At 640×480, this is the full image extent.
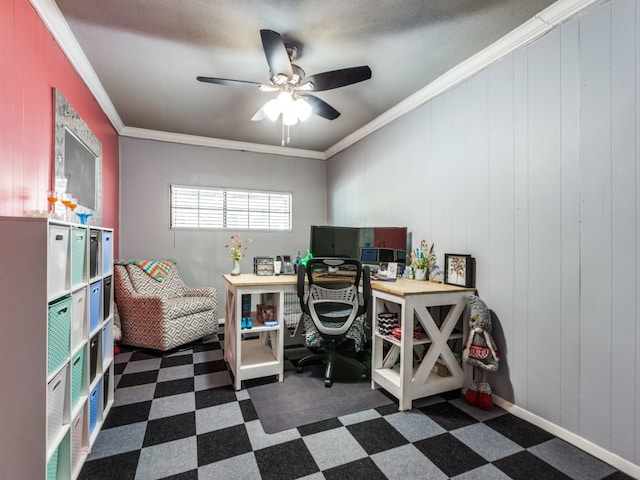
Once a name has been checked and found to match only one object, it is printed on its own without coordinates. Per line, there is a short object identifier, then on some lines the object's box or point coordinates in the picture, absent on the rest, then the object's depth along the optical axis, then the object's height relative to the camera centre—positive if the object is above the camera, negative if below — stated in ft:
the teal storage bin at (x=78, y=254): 4.78 -0.25
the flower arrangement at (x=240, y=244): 14.28 -0.22
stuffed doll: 6.88 -2.57
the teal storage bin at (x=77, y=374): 4.82 -2.24
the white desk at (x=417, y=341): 7.01 -2.45
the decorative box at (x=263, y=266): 9.41 -0.82
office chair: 8.13 -1.48
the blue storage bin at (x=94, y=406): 5.65 -3.26
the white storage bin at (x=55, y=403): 3.98 -2.27
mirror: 6.61 +2.03
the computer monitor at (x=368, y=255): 10.41 -0.52
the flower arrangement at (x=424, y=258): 8.94 -0.53
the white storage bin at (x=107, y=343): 6.53 -2.32
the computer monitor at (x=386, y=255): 10.02 -0.51
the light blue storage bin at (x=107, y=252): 6.44 -0.28
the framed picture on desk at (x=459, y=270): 7.80 -0.77
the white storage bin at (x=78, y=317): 4.83 -1.31
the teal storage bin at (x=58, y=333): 4.01 -1.32
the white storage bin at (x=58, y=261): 4.05 -0.31
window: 13.75 +1.47
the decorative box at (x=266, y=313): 8.57 -2.09
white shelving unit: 3.68 -1.45
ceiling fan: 6.20 +3.68
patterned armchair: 10.17 -2.39
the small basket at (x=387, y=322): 7.77 -2.15
